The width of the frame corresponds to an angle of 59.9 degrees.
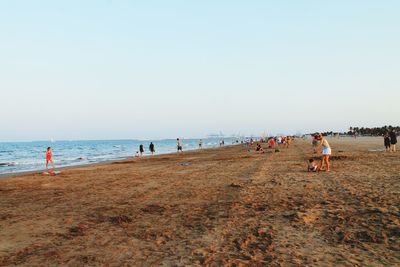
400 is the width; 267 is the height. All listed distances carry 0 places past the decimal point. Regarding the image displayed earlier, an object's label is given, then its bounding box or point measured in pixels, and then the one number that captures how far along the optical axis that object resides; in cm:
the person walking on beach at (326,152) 1739
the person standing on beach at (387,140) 3103
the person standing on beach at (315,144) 3201
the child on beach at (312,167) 1739
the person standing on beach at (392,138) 2927
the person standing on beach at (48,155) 2466
